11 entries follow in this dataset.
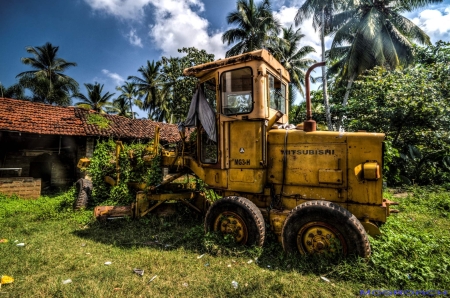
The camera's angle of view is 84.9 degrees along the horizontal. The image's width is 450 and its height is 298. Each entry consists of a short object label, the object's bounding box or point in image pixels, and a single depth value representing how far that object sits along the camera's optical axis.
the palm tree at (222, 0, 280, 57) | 20.94
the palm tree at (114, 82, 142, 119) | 34.25
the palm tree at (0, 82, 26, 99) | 26.03
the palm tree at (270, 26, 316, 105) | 24.50
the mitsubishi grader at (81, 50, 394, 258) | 3.67
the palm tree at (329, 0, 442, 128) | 17.16
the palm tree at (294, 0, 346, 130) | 16.09
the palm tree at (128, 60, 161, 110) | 32.06
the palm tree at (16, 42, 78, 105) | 25.39
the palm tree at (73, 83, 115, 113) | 29.66
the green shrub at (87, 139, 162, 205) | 7.09
